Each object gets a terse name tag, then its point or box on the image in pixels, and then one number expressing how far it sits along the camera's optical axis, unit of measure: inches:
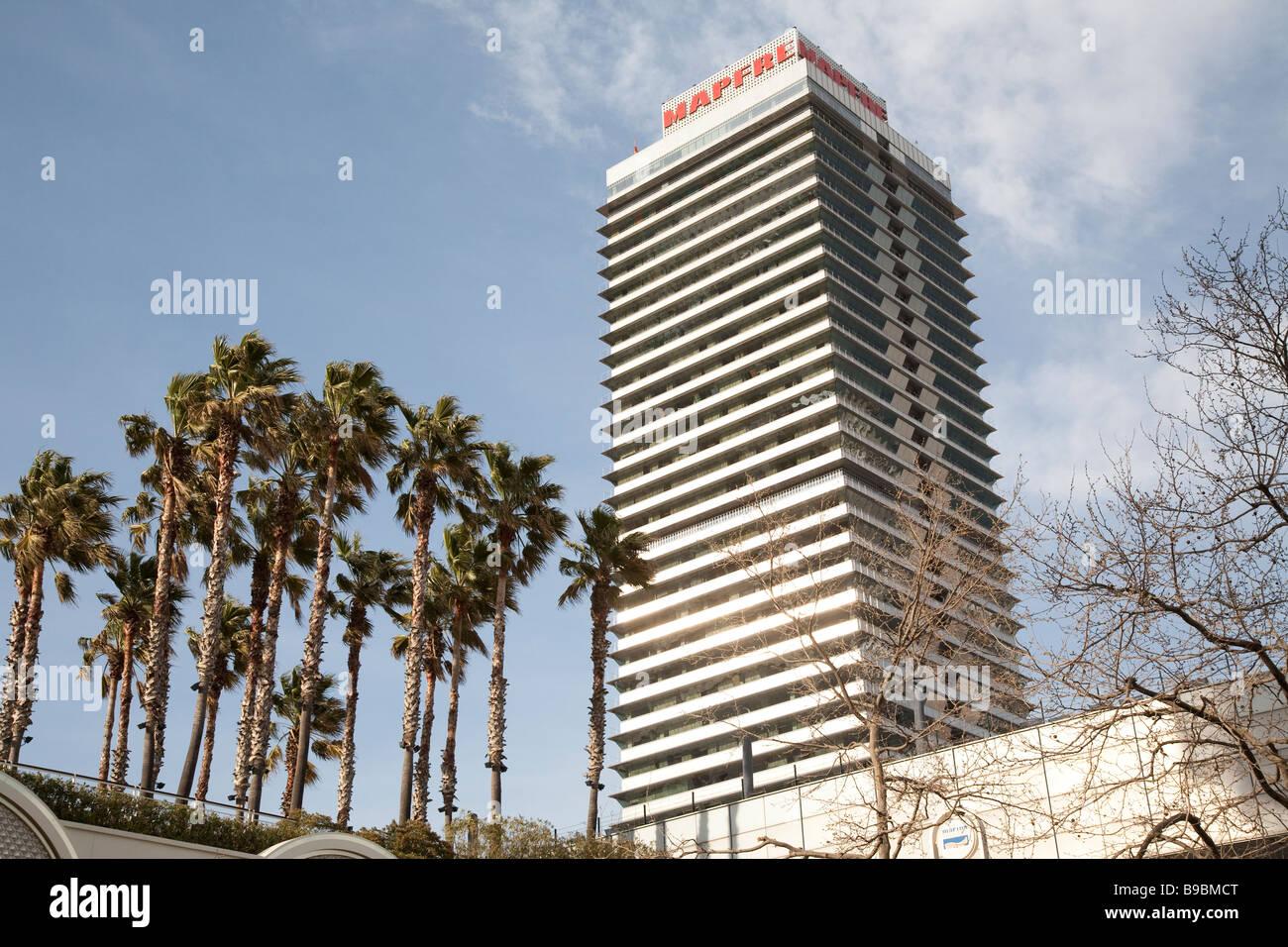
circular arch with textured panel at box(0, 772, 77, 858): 673.0
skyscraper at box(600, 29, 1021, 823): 4052.7
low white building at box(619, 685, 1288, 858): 488.4
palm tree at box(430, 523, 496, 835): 1696.6
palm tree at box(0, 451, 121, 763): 1551.4
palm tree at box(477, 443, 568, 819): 1637.6
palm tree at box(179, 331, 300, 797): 1346.0
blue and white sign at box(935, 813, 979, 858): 1045.2
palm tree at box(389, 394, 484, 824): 1547.7
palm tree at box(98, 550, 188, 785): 1701.5
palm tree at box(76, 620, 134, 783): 1850.4
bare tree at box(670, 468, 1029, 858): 625.0
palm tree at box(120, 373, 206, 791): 1337.4
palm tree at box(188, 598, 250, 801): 1740.9
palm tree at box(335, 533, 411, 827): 1715.1
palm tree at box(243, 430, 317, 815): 1366.9
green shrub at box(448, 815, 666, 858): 1362.0
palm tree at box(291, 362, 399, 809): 1481.3
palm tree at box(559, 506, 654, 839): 1739.7
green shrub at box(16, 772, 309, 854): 916.6
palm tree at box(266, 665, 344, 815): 1843.6
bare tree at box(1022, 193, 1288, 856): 470.6
